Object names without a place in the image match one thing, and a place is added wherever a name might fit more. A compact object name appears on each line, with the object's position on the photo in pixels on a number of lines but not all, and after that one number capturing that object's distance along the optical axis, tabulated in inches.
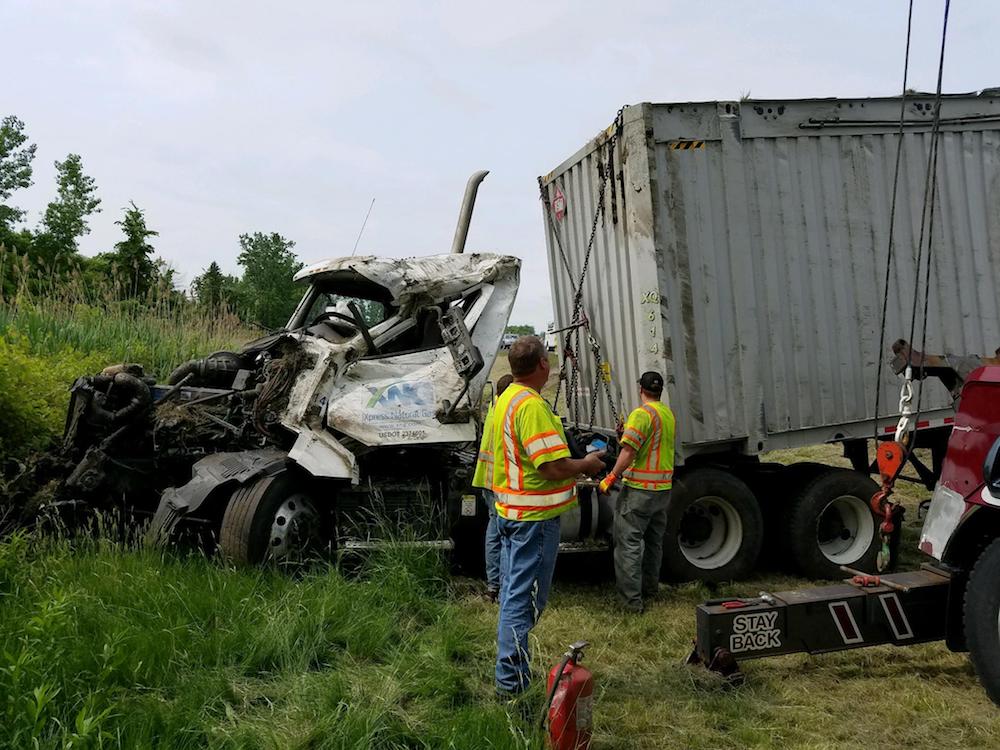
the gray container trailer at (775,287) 226.7
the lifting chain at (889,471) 145.5
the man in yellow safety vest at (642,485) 208.2
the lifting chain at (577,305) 239.3
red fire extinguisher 115.6
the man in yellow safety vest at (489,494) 186.1
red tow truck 141.9
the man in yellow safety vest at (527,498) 133.7
